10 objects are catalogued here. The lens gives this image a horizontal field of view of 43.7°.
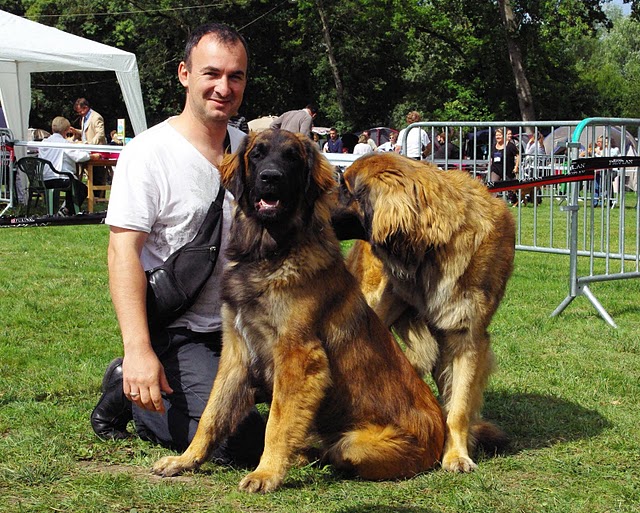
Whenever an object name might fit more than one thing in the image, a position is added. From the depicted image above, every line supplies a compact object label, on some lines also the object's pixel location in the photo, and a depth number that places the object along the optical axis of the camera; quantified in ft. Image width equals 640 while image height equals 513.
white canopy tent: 51.37
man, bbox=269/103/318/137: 45.25
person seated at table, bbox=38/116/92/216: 47.29
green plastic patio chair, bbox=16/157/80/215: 47.01
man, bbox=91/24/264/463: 12.59
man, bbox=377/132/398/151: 77.25
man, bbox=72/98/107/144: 61.21
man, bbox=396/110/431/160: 38.95
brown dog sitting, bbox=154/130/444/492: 11.40
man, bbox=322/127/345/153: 94.53
